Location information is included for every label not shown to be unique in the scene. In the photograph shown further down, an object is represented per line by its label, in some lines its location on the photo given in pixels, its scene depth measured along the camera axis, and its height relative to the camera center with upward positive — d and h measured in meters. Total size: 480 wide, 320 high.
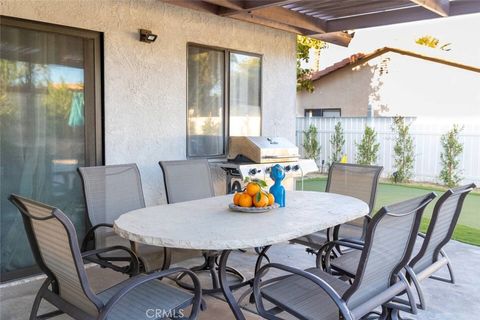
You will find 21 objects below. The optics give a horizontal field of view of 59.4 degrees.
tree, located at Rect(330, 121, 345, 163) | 10.88 -0.23
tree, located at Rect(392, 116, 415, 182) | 9.71 -0.43
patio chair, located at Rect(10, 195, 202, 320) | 1.93 -0.77
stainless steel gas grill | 4.82 -0.33
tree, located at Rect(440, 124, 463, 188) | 8.94 -0.50
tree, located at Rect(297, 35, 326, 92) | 9.56 +1.75
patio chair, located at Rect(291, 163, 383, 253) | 3.51 -0.53
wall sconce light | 4.39 +1.01
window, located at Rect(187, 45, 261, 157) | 5.09 +0.45
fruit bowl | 2.95 -0.54
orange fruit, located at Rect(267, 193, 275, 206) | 3.05 -0.48
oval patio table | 2.33 -0.57
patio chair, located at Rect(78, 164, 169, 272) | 3.17 -0.57
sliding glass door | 3.61 +0.11
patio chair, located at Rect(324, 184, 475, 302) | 2.53 -0.77
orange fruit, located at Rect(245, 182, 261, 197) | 3.01 -0.40
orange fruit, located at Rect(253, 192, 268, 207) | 2.98 -0.48
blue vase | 3.22 -0.44
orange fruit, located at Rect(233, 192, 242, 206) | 3.05 -0.48
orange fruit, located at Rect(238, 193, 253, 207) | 3.00 -0.48
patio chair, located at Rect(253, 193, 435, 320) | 2.00 -0.80
